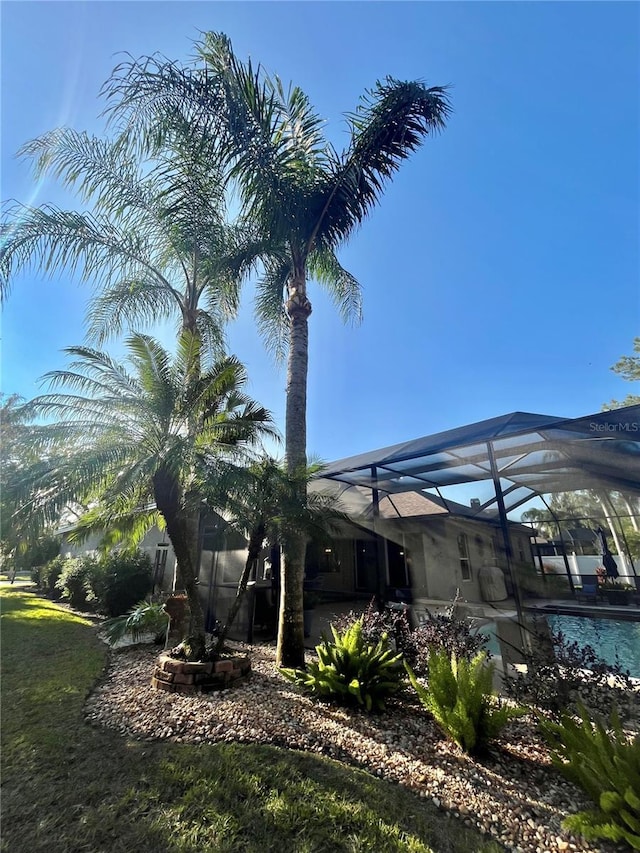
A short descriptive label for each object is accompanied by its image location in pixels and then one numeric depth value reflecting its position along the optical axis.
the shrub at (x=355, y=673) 4.75
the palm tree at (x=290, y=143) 6.84
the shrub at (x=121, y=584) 11.09
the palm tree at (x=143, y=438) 5.71
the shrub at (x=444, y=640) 4.93
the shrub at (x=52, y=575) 16.98
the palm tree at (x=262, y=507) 5.88
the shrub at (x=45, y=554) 20.36
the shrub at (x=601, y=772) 2.50
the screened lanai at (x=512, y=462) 5.72
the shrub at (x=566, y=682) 4.09
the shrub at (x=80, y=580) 12.58
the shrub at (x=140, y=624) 8.12
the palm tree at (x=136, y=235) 8.00
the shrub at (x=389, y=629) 5.70
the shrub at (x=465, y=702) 3.69
